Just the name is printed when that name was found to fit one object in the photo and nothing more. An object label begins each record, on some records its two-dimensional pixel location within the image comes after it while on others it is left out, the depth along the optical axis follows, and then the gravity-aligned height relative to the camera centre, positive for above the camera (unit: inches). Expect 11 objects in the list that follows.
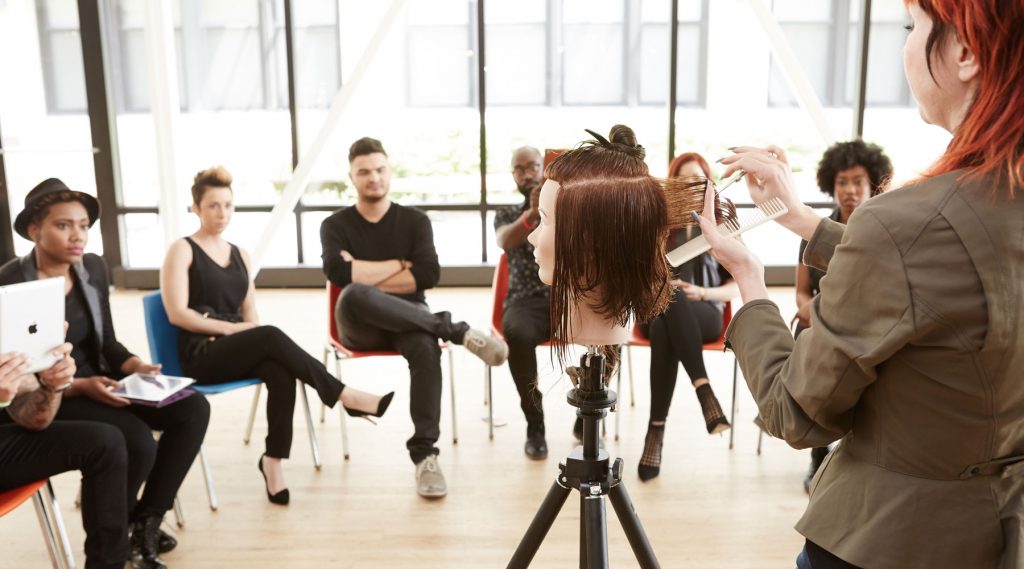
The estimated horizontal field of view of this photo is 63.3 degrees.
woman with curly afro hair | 133.9 -9.3
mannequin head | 59.2 -7.9
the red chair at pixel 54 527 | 91.9 -44.4
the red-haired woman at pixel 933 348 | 36.6 -10.4
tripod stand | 61.6 -26.7
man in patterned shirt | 138.3 -30.0
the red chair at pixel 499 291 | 149.7 -30.1
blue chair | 124.5 -31.9
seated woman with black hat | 102.0 -31.4
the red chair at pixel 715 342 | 139.5 -36.3
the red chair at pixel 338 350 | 137.9 -37.1
